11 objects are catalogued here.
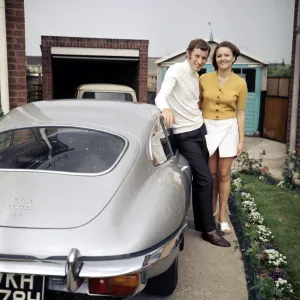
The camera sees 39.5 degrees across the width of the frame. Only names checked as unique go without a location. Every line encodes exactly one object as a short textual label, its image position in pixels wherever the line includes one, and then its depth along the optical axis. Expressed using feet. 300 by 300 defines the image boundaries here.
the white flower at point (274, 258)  11.59
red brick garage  42.04
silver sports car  6.79
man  12.42
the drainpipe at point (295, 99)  23.35
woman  13.30
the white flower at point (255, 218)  15.35
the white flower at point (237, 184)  19.91
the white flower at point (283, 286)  10.24
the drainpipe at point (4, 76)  19.14
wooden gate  38.93
